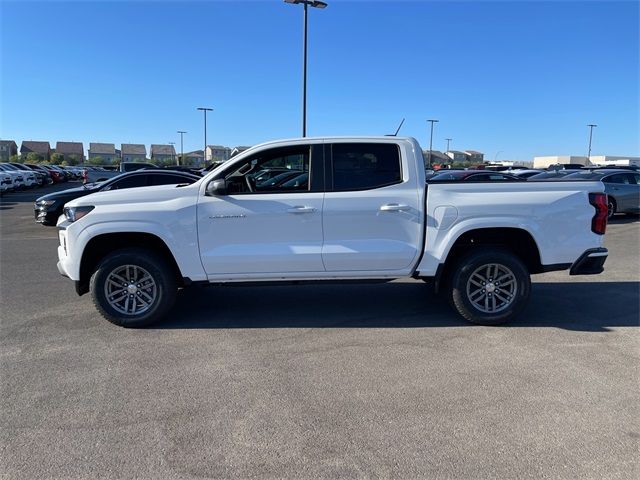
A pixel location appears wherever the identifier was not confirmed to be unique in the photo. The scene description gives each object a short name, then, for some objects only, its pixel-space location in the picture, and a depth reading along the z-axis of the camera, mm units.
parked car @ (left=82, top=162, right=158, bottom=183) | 21922
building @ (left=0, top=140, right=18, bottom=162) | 107000
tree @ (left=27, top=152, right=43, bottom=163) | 87988
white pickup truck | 5039
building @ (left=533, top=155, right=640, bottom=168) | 90075
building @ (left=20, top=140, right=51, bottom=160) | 113188
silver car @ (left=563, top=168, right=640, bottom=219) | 15469
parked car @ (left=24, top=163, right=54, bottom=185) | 34312
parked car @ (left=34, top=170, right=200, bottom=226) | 12203
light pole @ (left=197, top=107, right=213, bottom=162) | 51500
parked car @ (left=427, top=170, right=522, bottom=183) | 13679
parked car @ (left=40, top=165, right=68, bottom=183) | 38375
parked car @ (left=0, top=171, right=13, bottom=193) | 25016
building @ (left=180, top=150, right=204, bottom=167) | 91512
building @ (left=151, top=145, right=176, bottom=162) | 114275
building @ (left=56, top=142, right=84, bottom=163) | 118625
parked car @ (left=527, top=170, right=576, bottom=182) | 18469
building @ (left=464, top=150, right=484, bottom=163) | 127000
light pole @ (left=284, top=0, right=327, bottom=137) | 19125
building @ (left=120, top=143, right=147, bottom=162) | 104344
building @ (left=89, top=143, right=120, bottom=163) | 129012
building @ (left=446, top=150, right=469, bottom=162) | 129625
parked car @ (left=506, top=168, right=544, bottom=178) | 21969
